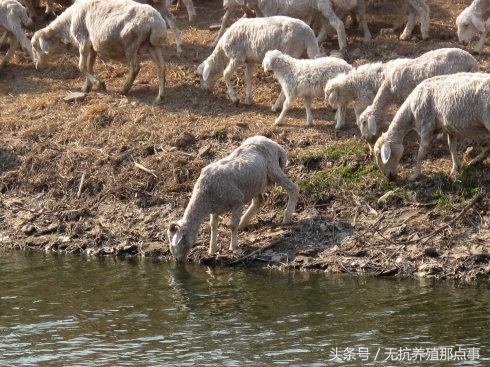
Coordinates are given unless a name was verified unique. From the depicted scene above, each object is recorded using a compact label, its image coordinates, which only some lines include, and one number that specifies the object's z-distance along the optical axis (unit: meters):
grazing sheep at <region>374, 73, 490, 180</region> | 16.77
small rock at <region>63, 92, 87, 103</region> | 22.19
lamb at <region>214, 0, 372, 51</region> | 22.27
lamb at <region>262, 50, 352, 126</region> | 19.25
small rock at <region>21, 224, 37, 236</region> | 18.73
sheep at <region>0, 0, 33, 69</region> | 24.25
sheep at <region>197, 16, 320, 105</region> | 20.36
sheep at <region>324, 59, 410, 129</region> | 18.84
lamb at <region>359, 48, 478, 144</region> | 18.16
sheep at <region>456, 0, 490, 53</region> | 21.70
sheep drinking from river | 16.80
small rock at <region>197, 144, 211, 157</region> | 19.28
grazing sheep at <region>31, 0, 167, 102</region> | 21.16
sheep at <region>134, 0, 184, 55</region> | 23.66
